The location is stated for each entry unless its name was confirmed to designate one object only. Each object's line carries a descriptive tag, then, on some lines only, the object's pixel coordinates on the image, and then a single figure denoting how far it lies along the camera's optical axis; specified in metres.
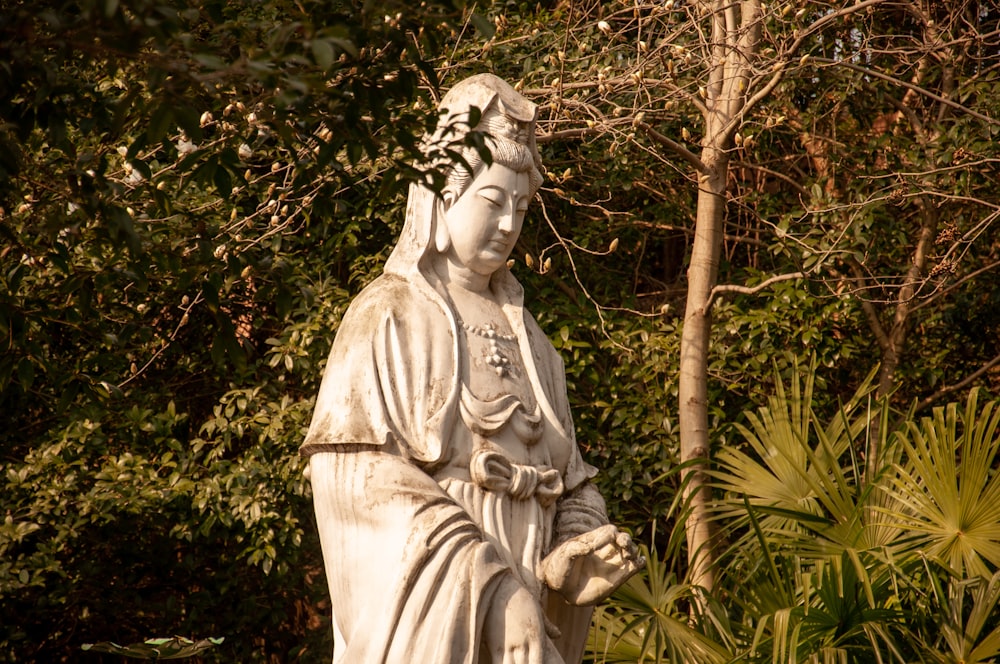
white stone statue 8.70
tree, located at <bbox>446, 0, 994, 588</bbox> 16.45
